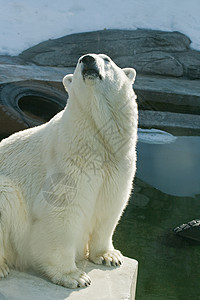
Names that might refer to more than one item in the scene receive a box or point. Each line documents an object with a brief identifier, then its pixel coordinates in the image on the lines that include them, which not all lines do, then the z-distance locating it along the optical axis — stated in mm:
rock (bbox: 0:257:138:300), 6250
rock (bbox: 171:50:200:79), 20422
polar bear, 6418
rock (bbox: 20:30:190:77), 20500
